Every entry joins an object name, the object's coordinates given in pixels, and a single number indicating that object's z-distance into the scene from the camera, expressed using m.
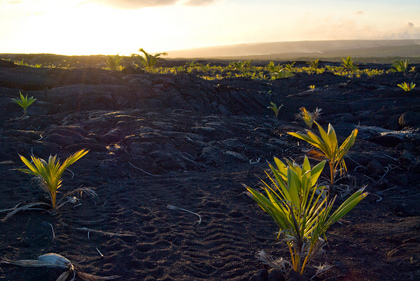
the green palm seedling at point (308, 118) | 6.66
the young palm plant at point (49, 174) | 2.76
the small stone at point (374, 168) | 3.98
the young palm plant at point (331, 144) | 3.02
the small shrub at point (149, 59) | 12.46
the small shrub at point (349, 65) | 20.10
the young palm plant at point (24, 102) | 7.11
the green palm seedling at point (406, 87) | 10.46
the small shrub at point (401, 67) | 18.16
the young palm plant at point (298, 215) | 1.77
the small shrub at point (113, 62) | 13.59
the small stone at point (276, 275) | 1.90
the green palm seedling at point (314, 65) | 21.29
